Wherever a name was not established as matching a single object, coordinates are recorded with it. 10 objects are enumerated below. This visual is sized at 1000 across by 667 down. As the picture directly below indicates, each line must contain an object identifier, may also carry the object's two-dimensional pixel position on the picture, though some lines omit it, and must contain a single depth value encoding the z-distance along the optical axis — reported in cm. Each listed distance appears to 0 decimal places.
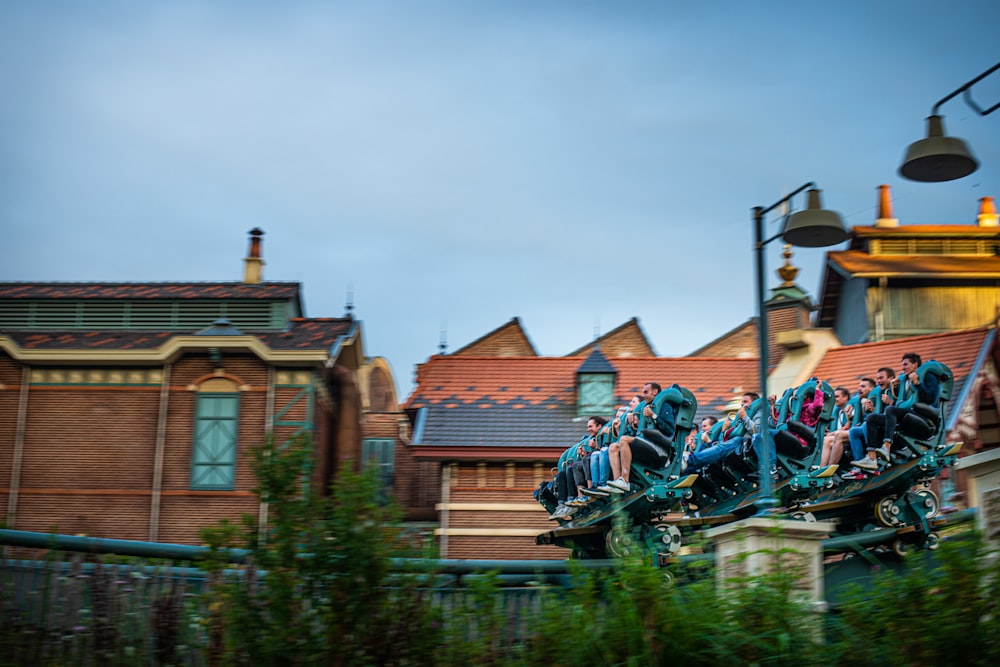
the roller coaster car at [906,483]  1487
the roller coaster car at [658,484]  1609
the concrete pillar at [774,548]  743
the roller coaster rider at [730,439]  1730
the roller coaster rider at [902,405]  1512
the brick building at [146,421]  2330
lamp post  1192
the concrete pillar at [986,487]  779
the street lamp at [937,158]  1084
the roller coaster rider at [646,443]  1612
